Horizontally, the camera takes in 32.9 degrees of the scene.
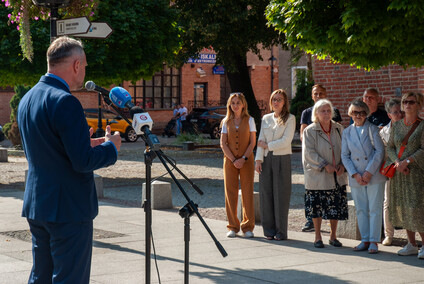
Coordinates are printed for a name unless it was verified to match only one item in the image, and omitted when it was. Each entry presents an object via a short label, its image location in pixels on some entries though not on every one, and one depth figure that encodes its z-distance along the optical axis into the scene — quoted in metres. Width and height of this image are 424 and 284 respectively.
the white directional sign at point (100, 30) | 8.54
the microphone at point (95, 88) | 4.94
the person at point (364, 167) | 8.26
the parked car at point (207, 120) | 36.28
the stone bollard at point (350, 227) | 8.95
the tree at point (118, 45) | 14.30
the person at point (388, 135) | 8.49
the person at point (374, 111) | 8.97
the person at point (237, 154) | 9.35
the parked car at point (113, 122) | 34.38
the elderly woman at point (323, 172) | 8.58
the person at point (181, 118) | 37.75
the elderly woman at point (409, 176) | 7.95
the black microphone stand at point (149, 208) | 4.42
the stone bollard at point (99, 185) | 13.27
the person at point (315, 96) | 9.68
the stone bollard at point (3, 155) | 21.71
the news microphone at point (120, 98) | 4.56
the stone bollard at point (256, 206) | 10.49
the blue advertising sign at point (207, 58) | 46.34
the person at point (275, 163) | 9.09
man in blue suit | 3.91
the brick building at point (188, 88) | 44.28
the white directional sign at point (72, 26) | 8.13
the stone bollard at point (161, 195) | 11.80
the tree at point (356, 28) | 6.76
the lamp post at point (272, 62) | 48.69
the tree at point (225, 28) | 22.59
